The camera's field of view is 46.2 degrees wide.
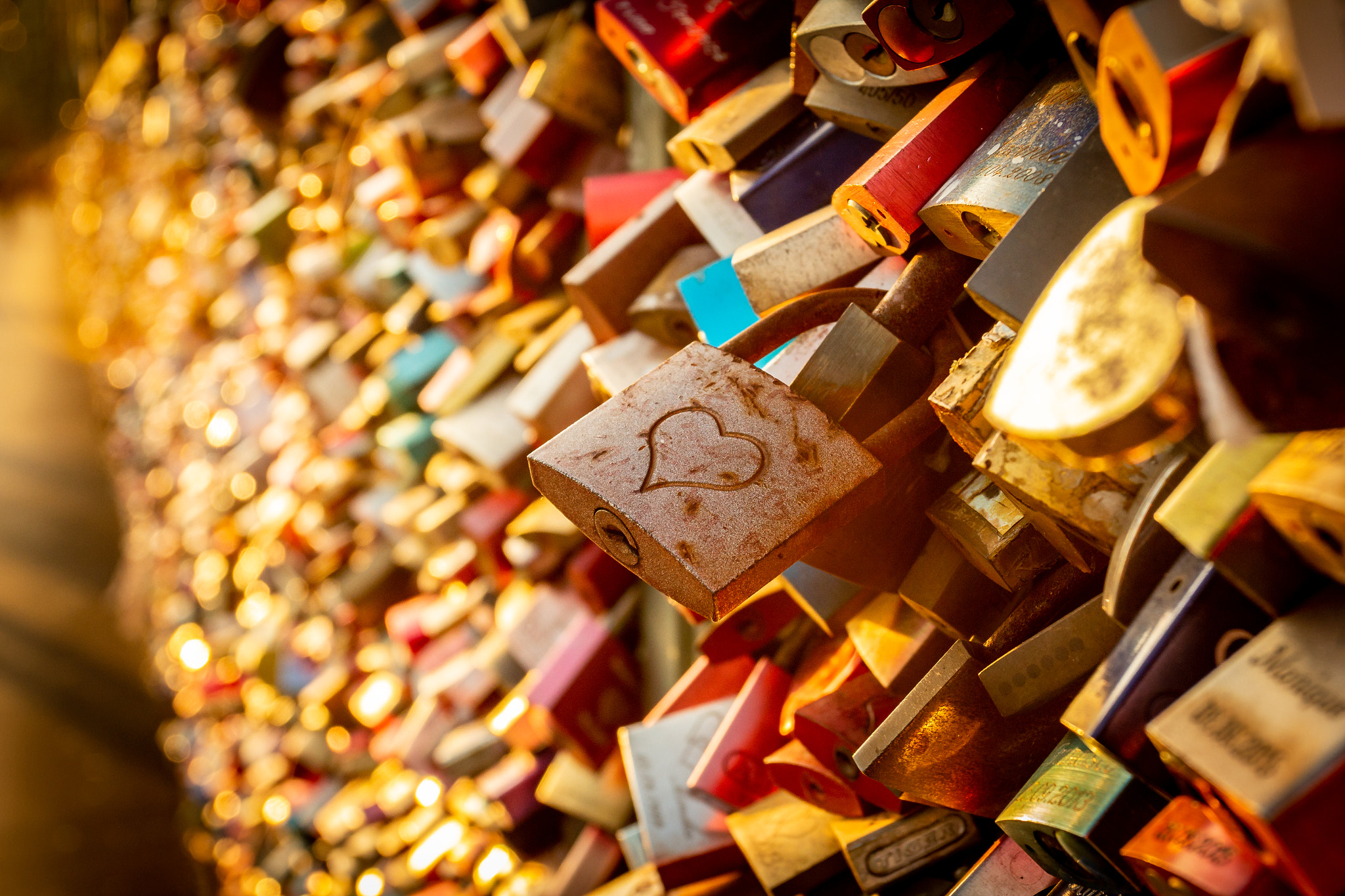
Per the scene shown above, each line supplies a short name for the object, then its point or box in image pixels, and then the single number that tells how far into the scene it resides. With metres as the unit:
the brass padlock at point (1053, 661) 0.25
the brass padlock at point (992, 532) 0.26
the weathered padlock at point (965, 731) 0.27
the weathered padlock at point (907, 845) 0.30
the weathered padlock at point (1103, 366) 0.21
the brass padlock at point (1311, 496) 0.20
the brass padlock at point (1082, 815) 0.24
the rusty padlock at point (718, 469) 0.25
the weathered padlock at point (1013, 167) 0.25
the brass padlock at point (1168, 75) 0.21
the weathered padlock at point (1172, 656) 0.23
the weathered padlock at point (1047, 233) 0.24
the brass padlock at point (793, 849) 0.33
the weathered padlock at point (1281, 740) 0.20
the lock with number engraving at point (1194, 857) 0.22
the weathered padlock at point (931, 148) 0.27
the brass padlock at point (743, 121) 0.33
